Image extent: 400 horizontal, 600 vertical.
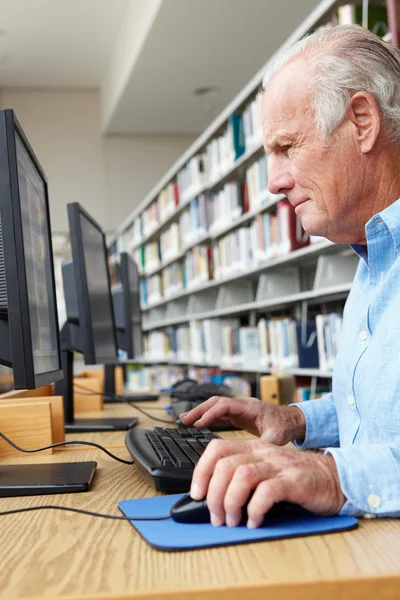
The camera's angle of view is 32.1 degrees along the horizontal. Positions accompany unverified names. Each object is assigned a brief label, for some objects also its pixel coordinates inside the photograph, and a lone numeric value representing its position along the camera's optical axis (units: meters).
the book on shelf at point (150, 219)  6.53
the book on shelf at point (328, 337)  3.03
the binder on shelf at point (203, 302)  5.44
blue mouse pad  0.59
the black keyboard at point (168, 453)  0.81
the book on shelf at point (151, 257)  6.71
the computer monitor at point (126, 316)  2.67
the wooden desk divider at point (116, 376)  2.97
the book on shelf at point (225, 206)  4.14
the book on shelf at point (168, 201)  5.80
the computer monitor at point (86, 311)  1.60
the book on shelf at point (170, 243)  5.81
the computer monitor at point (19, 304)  0.90
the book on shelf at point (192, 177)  4.97
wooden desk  0.48
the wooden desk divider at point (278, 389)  1.97
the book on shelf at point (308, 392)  3.28
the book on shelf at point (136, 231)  7.17
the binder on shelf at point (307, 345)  3.27
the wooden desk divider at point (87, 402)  2.14
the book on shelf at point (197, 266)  4.98
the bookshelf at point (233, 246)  3.19
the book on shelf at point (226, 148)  4.07
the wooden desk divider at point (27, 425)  1.17
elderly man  0.96
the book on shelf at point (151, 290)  6.70
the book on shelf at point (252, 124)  3.65
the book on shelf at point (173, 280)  5.82
